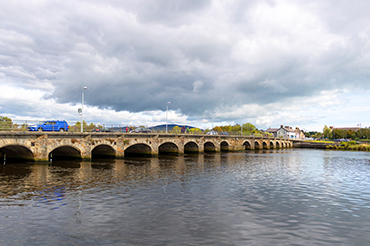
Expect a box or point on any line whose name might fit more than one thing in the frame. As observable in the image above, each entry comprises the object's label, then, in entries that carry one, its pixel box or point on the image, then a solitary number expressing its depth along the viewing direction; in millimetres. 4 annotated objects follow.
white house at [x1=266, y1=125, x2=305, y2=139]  190125
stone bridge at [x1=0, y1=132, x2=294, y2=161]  33469
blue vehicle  38750
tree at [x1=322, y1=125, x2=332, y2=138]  190325
